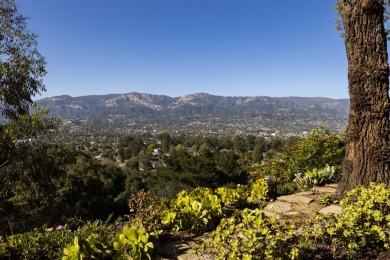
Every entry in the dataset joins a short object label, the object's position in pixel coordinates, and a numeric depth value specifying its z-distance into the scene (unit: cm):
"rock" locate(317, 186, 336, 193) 536
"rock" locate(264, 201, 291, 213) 425
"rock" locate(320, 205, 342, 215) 405
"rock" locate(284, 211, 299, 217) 405
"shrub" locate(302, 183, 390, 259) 258
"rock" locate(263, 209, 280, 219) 394
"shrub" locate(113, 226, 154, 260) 251
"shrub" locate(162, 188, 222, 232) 345
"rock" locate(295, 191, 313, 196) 526
